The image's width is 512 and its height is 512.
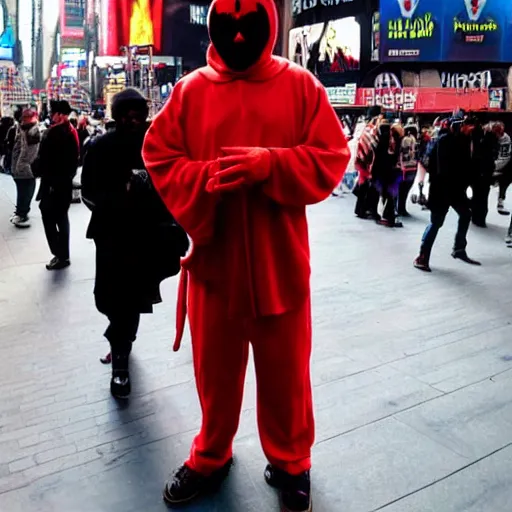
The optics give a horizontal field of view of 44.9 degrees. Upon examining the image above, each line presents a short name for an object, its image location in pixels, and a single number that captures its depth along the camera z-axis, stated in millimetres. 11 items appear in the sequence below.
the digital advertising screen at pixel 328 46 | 24734
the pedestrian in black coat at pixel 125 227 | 3406
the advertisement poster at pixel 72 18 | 42656
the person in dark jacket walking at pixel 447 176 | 6590
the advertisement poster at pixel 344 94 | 24688
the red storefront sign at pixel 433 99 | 22641
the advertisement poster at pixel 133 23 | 34781
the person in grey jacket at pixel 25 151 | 8758
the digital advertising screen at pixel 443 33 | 22781
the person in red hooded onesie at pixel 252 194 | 2273
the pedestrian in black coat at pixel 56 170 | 6410
